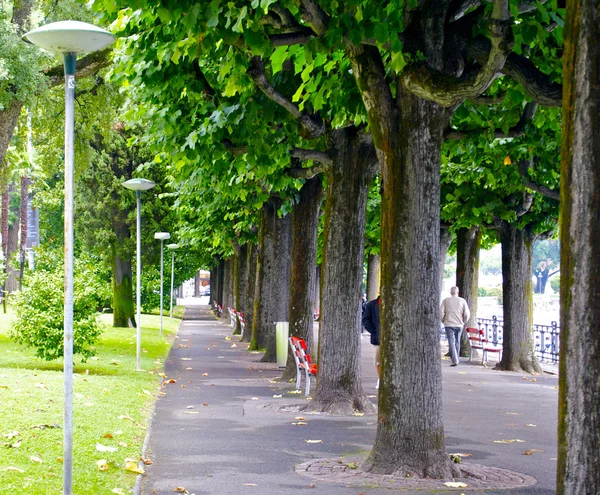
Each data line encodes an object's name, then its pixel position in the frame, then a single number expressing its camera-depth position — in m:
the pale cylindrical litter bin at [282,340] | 23.00
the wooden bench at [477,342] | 27.24
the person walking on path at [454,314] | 25.36
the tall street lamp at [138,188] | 20.53
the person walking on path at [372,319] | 17.36
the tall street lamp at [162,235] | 34.29
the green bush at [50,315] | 18.42
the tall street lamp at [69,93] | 8.00
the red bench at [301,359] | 17.27
